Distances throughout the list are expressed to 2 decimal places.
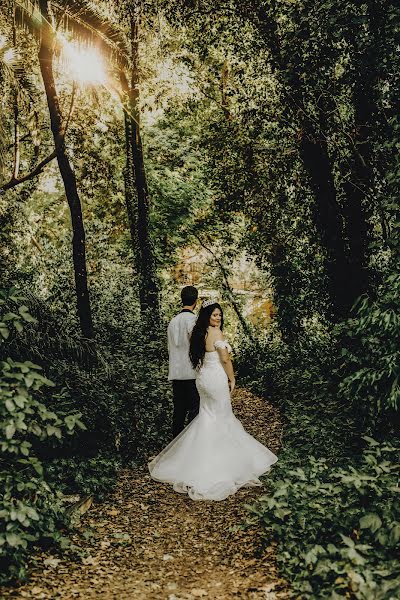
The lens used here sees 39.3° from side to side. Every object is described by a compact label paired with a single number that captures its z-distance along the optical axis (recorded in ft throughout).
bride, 22.29
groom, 26.45
